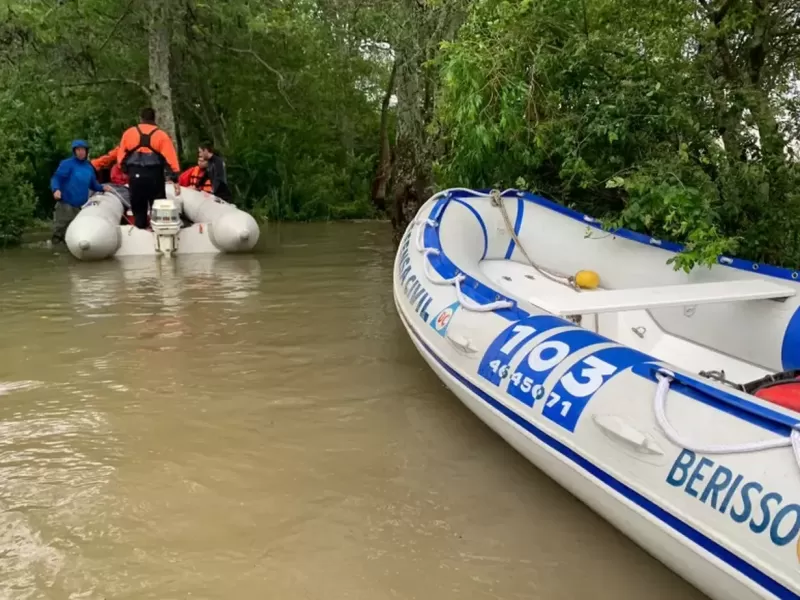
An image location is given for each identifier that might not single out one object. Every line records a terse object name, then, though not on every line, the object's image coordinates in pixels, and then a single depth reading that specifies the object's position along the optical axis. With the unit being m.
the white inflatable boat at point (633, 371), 1.92
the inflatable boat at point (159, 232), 7.89
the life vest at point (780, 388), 2.48
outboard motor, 8.14
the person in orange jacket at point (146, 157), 8.05
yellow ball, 4.65
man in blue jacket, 9.12
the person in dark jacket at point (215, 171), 9.91
